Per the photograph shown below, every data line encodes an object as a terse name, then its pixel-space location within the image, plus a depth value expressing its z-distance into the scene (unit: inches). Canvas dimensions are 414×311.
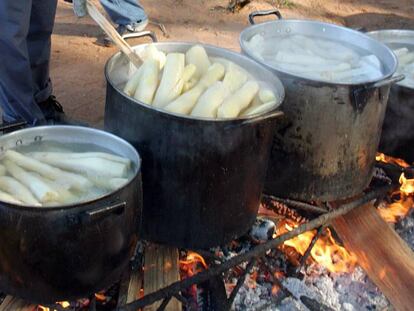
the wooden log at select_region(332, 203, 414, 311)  117.0
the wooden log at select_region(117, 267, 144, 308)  96.3
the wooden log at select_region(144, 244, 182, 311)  100.6
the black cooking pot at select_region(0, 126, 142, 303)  73.1
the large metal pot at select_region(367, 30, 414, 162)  124.6
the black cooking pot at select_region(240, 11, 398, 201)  103.0
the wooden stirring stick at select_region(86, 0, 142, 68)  99.9
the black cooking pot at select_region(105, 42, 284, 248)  86.0
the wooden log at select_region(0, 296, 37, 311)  93.5
